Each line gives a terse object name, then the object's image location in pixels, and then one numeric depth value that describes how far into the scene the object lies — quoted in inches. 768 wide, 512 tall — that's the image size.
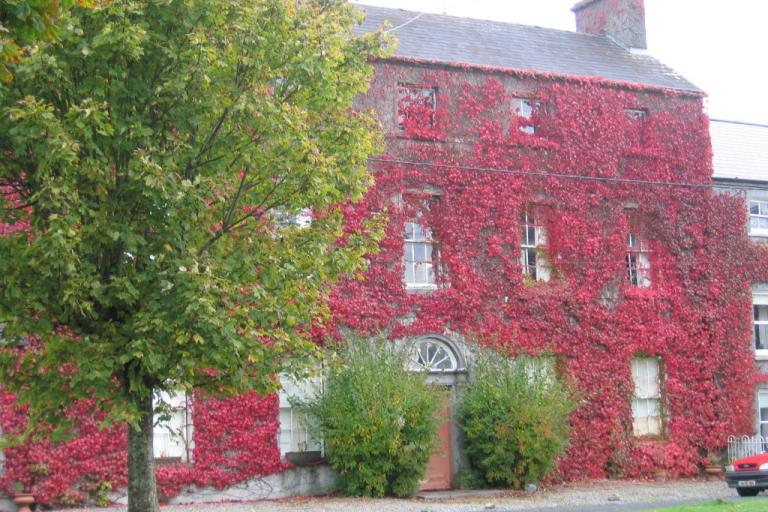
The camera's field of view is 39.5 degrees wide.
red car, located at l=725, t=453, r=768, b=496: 856.3
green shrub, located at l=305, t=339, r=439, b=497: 829.2
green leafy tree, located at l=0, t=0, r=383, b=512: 438.3
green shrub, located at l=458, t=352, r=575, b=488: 888.9
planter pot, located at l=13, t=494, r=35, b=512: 747.4
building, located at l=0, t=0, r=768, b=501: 936.9
